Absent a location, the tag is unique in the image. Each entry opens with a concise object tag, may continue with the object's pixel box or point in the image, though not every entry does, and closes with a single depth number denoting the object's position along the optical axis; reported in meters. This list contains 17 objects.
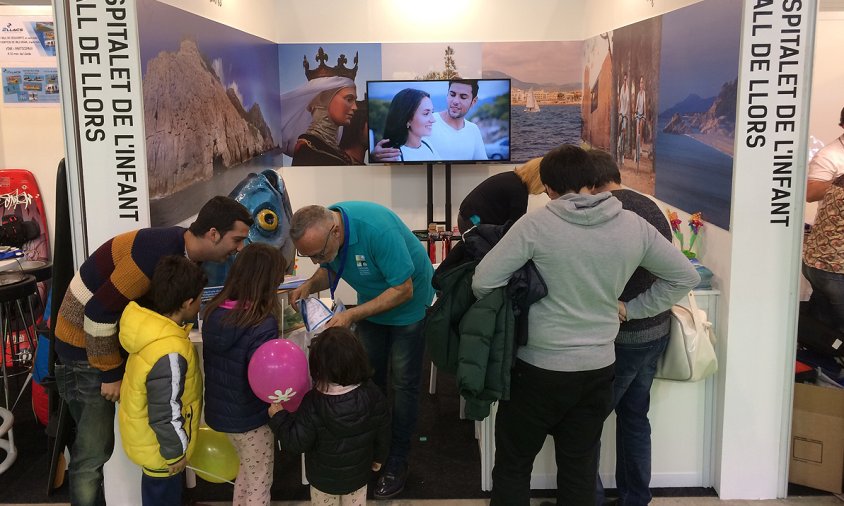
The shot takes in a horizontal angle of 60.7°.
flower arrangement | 3.05
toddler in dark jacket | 2.25
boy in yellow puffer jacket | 2.27
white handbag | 2.65
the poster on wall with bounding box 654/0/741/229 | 2.81
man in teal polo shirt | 2.59
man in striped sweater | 2.34
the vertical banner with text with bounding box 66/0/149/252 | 2.60
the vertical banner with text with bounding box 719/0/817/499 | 2.63
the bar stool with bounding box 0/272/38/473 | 3.36
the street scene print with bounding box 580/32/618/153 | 4.66
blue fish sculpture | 3.14
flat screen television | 5.23
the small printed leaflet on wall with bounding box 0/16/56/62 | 5.47
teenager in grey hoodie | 2.08
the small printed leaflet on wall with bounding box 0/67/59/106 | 5.57
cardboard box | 2.94
